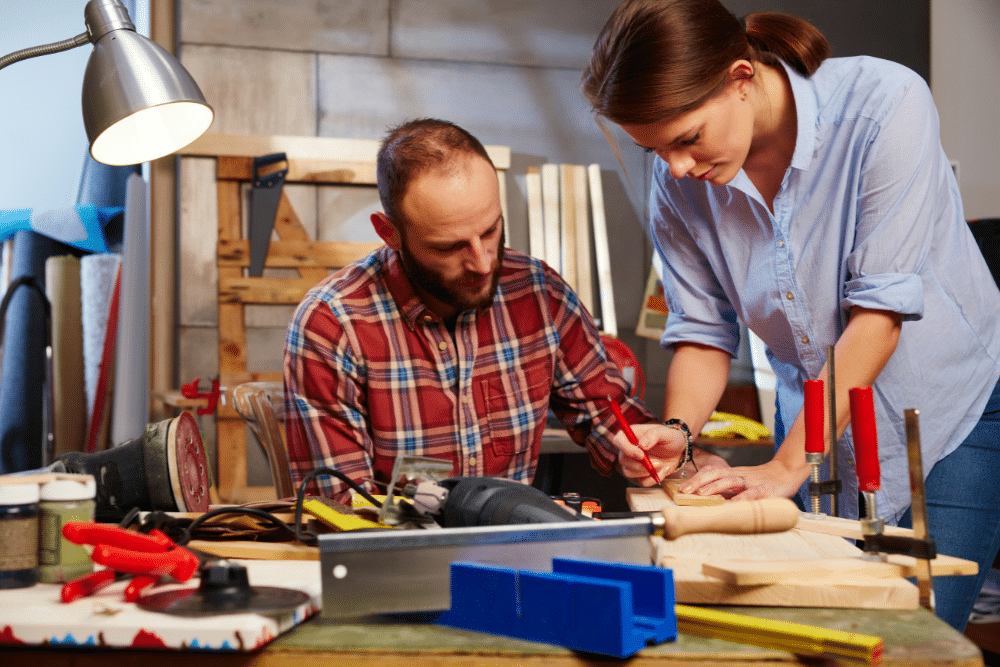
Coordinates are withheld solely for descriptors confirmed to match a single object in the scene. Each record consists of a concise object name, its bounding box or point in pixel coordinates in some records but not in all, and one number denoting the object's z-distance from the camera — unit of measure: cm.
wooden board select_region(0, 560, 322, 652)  63
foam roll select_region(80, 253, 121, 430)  379
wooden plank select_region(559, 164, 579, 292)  418
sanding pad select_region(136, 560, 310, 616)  68
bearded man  162
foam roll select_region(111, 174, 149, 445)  369
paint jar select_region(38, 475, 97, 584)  81
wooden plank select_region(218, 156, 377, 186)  395
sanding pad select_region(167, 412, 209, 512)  126
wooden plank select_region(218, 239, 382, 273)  395
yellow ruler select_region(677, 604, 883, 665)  62
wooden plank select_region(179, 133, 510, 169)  393
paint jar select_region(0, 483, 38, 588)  78
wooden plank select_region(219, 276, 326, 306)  393
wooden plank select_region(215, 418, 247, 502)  375
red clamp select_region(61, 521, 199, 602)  75
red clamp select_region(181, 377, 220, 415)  335
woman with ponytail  133
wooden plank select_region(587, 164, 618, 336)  421
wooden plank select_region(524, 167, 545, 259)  421
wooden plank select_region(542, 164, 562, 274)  421
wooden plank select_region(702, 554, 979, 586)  76
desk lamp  130
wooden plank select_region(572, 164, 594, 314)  420
